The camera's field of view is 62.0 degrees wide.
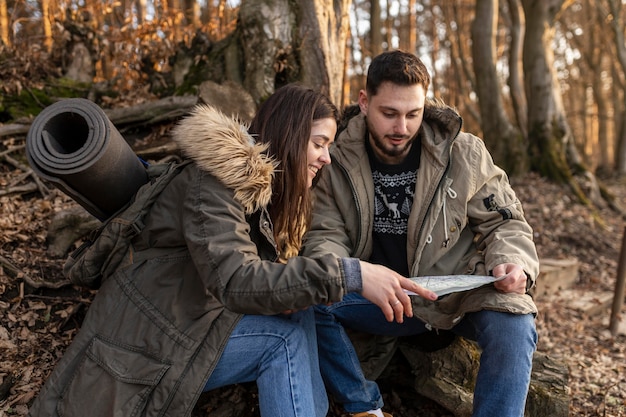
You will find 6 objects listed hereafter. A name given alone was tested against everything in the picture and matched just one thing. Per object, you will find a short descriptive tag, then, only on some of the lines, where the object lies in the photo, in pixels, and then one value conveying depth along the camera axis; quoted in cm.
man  270
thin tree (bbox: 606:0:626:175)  1002
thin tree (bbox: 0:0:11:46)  535
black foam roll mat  241
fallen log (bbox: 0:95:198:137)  462
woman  211
